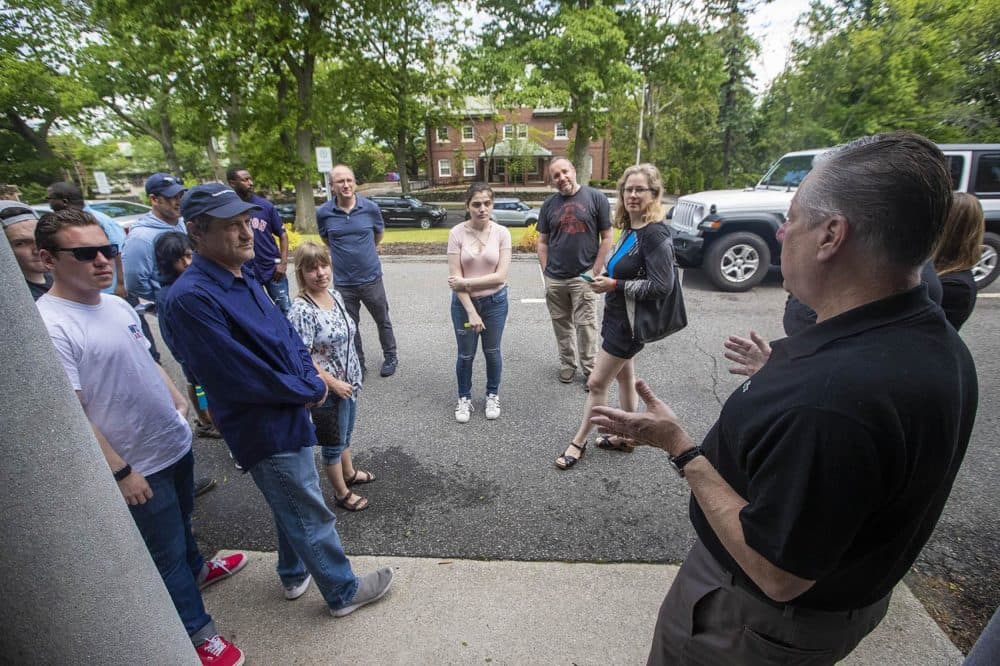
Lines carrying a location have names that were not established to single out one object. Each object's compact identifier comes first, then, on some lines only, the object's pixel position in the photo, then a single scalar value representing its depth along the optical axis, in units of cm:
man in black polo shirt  92
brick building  3953
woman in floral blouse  270
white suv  709
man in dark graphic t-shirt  417
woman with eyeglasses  294
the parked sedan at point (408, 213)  2156
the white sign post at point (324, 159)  1157
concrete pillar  109
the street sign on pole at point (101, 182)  1650
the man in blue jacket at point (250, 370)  177
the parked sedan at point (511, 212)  2065
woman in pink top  371
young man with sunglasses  186
